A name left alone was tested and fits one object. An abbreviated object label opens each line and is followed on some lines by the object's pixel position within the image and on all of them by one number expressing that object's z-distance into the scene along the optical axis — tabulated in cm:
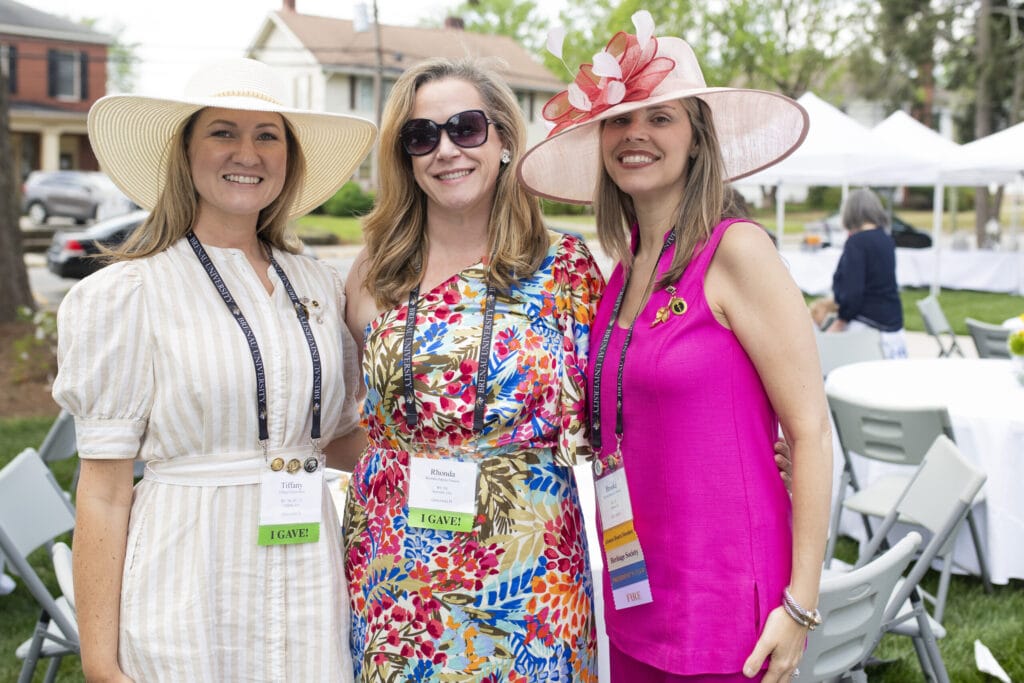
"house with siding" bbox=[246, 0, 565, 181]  3722
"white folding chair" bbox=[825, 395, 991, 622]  414
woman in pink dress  181
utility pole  2488
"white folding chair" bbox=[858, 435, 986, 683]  293
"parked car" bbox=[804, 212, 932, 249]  1969
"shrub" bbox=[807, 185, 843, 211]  3872
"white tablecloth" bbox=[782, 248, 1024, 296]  1618
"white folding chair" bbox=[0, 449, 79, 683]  294
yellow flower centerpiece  477
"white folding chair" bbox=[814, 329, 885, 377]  634
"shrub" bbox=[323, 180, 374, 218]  2805
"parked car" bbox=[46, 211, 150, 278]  1594
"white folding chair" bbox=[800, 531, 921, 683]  219
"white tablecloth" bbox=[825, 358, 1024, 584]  440
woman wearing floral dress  198
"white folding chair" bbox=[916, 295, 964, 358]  805
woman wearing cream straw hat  181
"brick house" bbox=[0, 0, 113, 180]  3317
